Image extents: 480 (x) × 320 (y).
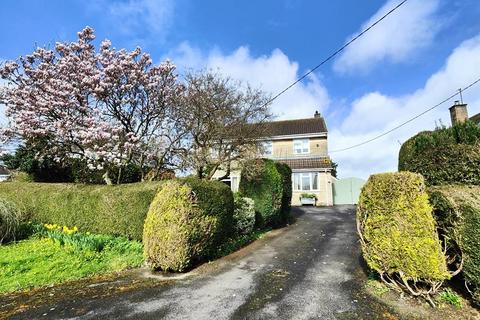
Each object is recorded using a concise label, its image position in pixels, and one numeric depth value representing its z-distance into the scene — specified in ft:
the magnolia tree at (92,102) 41.55
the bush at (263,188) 40.09
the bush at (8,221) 30.68
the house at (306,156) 79.51
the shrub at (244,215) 33.30
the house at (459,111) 63.16
